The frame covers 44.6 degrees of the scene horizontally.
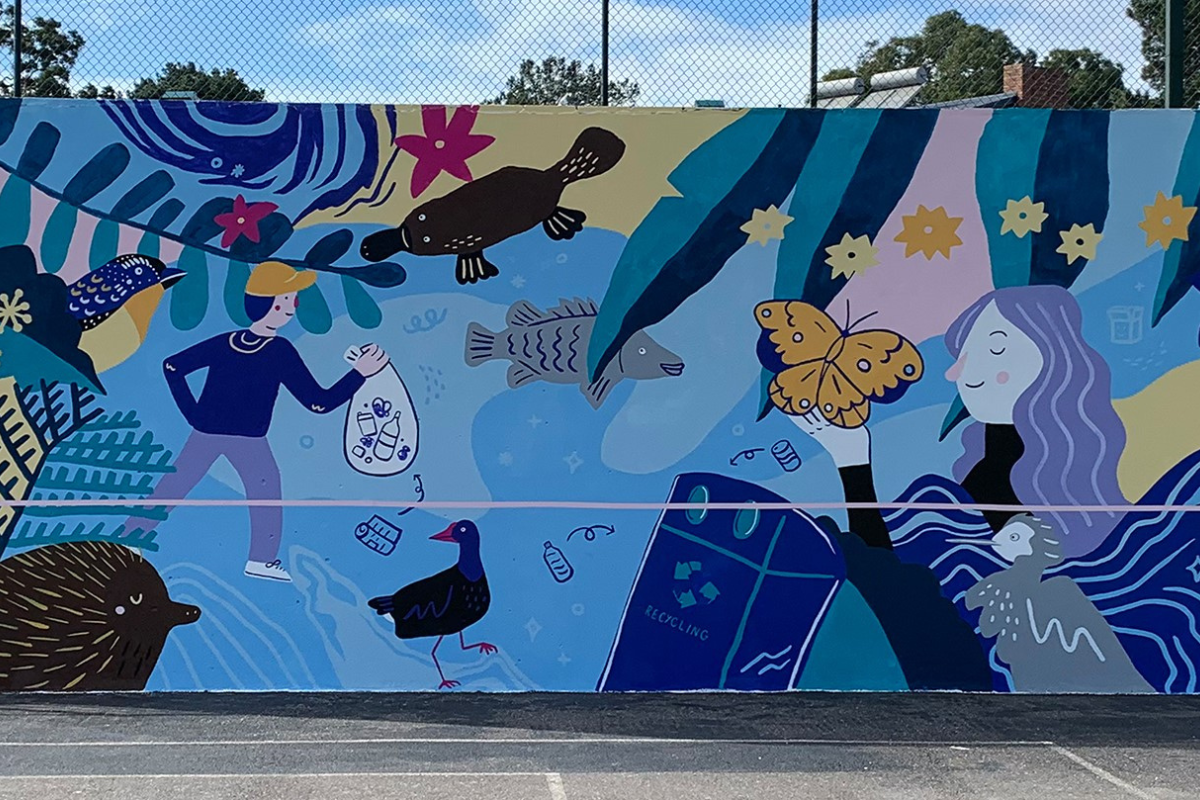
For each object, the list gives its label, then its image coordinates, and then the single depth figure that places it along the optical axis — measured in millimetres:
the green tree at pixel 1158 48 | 9718
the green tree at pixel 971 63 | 10312
